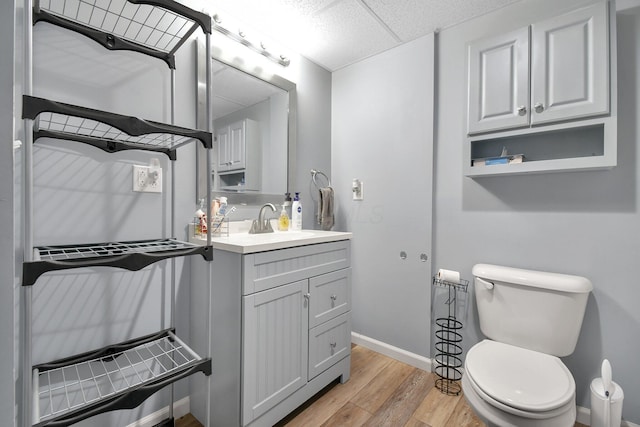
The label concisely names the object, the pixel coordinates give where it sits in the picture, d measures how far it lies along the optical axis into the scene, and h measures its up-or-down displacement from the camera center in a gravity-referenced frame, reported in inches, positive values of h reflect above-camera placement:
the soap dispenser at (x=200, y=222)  58.3 -2.2
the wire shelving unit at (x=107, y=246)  31.3 -5.4
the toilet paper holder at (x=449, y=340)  71.3 -31.9
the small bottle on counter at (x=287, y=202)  81.0 +2.7
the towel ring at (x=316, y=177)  89.8 +10.9
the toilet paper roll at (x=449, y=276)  68.2 -14.8
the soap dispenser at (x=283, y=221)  76.9 -2.4
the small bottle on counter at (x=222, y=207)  61.3 +0.9
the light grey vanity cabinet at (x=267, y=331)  49.6 -22.4
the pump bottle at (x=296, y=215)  79.1 -0.9
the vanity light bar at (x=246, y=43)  63.5 +40.2
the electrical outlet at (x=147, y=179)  52.9 +5.9
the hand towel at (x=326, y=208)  87.3 +1.0
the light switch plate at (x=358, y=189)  88.9 +7.0
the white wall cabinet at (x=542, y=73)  49.8 +26.1
